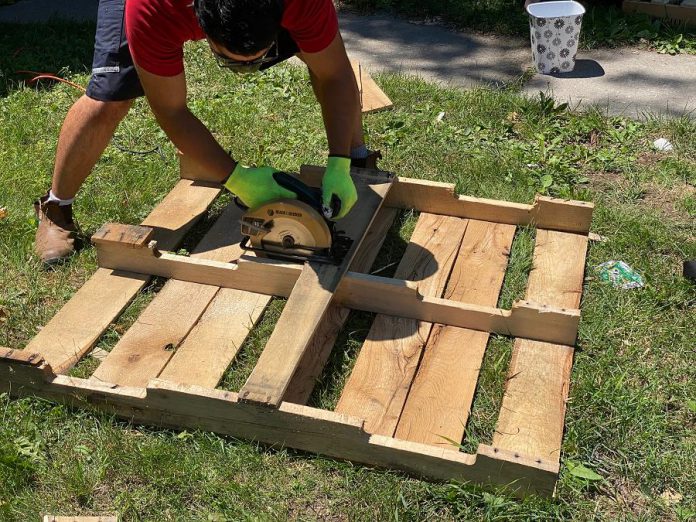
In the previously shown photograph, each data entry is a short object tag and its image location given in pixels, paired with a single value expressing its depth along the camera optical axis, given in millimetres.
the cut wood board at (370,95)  5102
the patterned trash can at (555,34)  5387
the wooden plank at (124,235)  3590
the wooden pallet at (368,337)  2785
